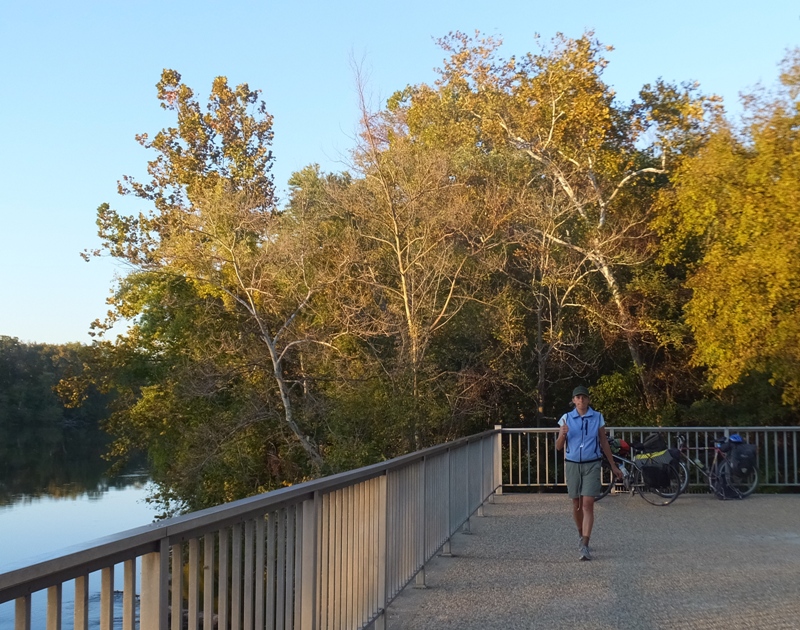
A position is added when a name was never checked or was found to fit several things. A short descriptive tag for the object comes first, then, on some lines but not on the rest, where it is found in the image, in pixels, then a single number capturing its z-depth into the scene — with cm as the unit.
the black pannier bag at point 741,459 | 1527
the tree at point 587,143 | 2467
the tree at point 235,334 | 2377
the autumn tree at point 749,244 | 1880
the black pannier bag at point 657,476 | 1460
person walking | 1008
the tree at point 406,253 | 2230
